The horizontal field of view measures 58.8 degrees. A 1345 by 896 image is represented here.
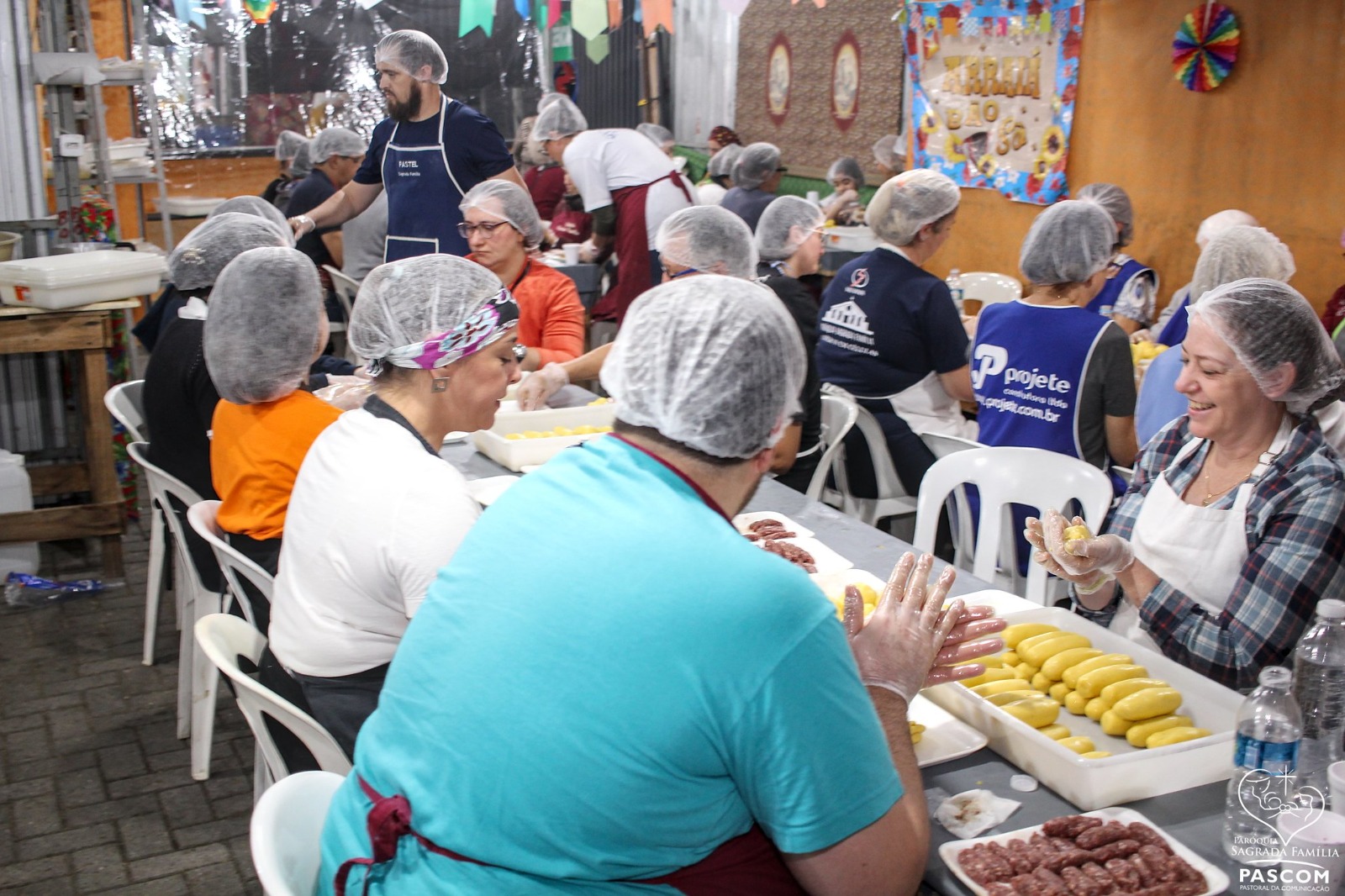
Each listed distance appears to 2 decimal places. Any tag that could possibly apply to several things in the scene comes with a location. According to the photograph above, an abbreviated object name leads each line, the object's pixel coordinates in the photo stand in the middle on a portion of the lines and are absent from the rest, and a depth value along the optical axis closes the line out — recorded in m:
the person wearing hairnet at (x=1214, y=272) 3.59
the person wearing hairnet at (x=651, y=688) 1.40
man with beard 5.32
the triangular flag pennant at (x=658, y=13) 8.94
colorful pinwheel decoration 6.32
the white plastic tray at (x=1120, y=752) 1.85
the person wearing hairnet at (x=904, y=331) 4.36
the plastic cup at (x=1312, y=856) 1.61
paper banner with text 7.58
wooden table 5.07
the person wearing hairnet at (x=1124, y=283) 5.76
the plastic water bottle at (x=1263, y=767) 1.73
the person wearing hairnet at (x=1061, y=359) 3.86
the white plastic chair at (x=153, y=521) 4.12
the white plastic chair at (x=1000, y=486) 3.36
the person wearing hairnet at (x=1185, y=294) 4.98
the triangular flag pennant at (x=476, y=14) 9.82
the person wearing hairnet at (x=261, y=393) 2.89
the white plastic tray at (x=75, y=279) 4.99
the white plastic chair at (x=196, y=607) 3.50
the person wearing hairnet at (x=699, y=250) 4.23
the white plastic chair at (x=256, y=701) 2.07
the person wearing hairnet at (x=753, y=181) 8.30
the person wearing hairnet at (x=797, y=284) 4.05
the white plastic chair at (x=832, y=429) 4.17
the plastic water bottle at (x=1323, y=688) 1.97
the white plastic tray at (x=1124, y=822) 1.65
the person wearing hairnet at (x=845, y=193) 8.91
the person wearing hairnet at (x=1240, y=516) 2.33
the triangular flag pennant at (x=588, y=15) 8.73
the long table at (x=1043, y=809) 1.71
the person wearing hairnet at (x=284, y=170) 8.60
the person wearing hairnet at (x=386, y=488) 2.13
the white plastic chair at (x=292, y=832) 1.65
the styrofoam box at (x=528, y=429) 3.64
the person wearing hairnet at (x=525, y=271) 4.55
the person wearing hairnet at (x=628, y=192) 6.74
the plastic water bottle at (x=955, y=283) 6.32
